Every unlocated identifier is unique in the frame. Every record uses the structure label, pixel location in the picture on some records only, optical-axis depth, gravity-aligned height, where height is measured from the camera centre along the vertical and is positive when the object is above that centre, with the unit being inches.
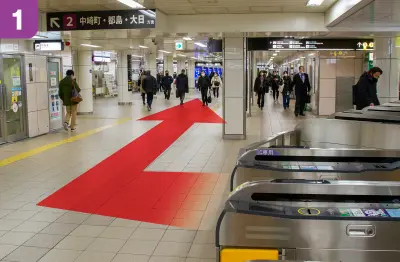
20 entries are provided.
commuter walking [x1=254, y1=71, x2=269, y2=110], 768.6 -3.8
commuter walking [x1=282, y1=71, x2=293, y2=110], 757.3 -9.0
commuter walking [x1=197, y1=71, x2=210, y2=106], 755.5 +0.1
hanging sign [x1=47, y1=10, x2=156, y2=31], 351.3 +49.9
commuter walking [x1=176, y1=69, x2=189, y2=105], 823.1 +2.0
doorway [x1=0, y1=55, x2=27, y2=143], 401.4 -11.7
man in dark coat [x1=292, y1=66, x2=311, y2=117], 624.4 -6.1
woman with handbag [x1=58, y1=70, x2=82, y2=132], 481.4 -9.3
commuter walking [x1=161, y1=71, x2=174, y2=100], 986.1 +4.7
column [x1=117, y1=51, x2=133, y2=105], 847.1 +11.6
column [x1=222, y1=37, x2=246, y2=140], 421.4 -4.7
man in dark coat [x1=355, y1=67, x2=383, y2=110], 343.9 -2.9
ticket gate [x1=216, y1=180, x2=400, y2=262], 83.1 -26.6
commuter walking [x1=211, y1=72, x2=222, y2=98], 972.7 +6.1
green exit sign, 623.5 +53.7
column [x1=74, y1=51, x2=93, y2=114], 665.0 +12.3
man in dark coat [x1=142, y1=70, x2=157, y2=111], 752.1 -1.0
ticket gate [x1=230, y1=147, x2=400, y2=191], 134.5 -24.2
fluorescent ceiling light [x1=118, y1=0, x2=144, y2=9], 317.8 +57.0
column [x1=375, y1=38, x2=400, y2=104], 440.8 +14.7
